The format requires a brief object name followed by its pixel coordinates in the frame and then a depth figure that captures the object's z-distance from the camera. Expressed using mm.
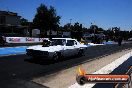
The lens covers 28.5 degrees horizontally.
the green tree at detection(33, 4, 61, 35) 71125
